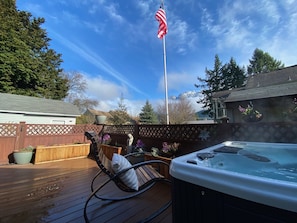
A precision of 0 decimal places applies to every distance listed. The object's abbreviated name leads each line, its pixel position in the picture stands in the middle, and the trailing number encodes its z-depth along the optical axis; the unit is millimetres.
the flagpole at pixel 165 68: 7684
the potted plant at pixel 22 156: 4328
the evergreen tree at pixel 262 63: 18766
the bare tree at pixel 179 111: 15172
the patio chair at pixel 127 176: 1757
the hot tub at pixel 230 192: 856
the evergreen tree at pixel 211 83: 18812
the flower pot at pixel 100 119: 6594
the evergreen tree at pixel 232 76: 18172
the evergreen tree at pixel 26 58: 11330
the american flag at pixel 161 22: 6801
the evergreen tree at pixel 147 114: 15945
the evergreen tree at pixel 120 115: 9548
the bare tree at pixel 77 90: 16438
